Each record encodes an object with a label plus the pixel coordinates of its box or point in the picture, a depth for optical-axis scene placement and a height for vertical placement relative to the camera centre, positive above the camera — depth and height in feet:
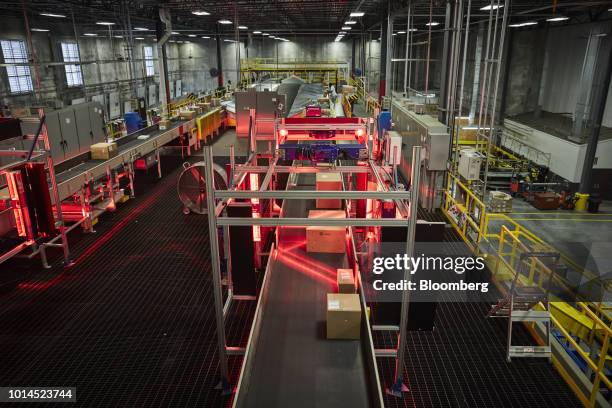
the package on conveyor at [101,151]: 34.01 -5.76
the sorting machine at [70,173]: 23.65 -6.88
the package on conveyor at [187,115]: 58.03 -5.00
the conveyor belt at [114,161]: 28.69 -6.61
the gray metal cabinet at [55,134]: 41.47 -5.46
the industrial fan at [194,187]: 29.94 -7.79
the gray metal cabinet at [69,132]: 43.75 -5.53
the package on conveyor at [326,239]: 22.20 -8.38
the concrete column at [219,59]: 96.71 +4.12
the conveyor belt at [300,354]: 13.50 -9.81
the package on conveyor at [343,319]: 15.80 -8.88
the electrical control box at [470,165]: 32.82 -6.77
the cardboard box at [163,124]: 49.93 -5.36
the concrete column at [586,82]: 52.80 -0.84
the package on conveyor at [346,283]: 17.75 -8.46
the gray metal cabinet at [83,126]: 46.42 -5.26
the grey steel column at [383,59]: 67.26 +2.83
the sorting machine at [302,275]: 13.84 -9.26
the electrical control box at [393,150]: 20.90 -3.63
